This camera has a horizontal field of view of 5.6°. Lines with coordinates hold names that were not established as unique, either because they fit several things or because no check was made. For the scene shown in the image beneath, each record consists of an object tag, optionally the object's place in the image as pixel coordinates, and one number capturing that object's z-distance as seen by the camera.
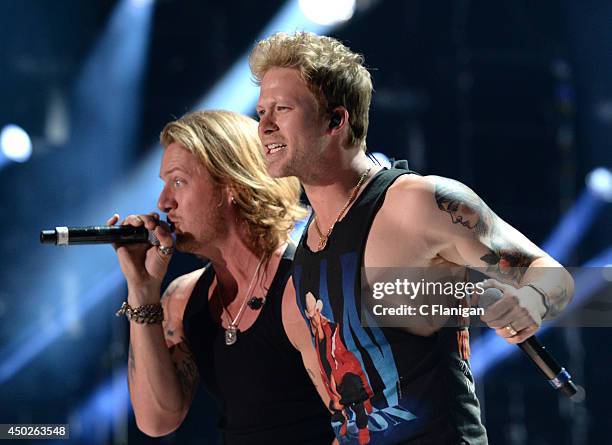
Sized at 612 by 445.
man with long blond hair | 9.94
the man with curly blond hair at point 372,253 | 9.58
